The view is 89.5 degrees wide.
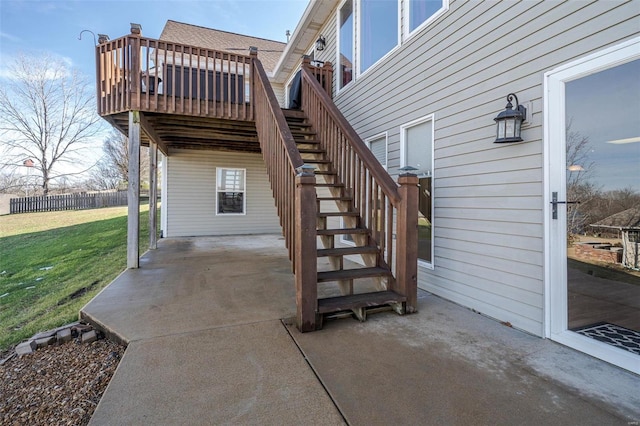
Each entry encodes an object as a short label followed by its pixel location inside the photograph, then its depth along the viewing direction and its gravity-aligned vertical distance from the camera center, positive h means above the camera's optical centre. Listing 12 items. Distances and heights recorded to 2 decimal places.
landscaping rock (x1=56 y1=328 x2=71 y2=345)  2.77 -1.10
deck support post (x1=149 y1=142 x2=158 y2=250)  6.51 +0.33
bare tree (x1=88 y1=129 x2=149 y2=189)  21.73 +3.14
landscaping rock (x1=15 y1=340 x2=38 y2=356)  2.60 -1.13
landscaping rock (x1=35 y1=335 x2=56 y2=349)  2.69 -1.11
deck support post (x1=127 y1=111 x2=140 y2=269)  4.98 +0.28
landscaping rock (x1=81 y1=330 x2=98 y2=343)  2.73 -1.09
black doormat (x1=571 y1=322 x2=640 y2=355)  2.17 -0.91
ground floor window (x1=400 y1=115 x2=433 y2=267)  3.79 +0.44
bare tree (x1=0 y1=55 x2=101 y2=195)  18.70 +5.72
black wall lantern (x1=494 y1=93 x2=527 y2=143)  2.61 +0.71
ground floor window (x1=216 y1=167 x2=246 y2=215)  9.23 +0.51
